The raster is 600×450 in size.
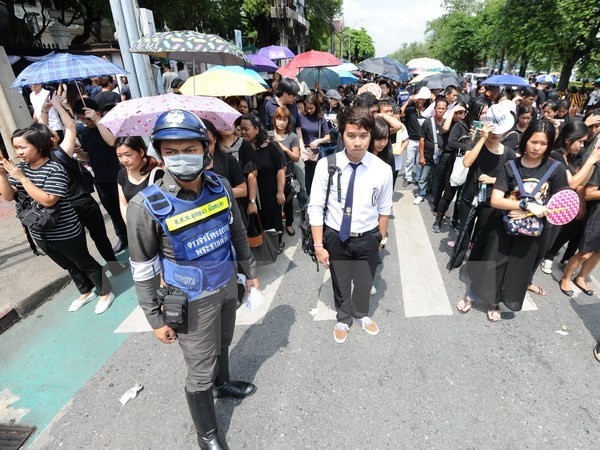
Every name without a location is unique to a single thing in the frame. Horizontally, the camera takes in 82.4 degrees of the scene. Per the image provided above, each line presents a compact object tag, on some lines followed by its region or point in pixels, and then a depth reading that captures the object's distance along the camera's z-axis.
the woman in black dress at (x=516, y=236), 2.83
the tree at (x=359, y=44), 76.21
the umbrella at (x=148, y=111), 2.78
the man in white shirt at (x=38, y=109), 7.09
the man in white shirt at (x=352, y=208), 2.59
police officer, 1.77
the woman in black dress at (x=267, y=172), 4.24
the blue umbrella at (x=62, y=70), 4.34
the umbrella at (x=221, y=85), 4.59
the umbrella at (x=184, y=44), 3.59
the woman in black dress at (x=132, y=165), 3.12
